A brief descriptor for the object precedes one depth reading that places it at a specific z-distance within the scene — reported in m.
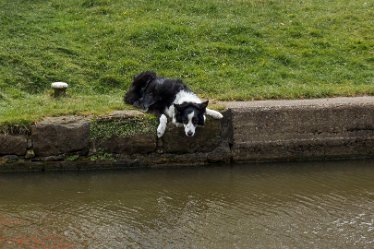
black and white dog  10.38
